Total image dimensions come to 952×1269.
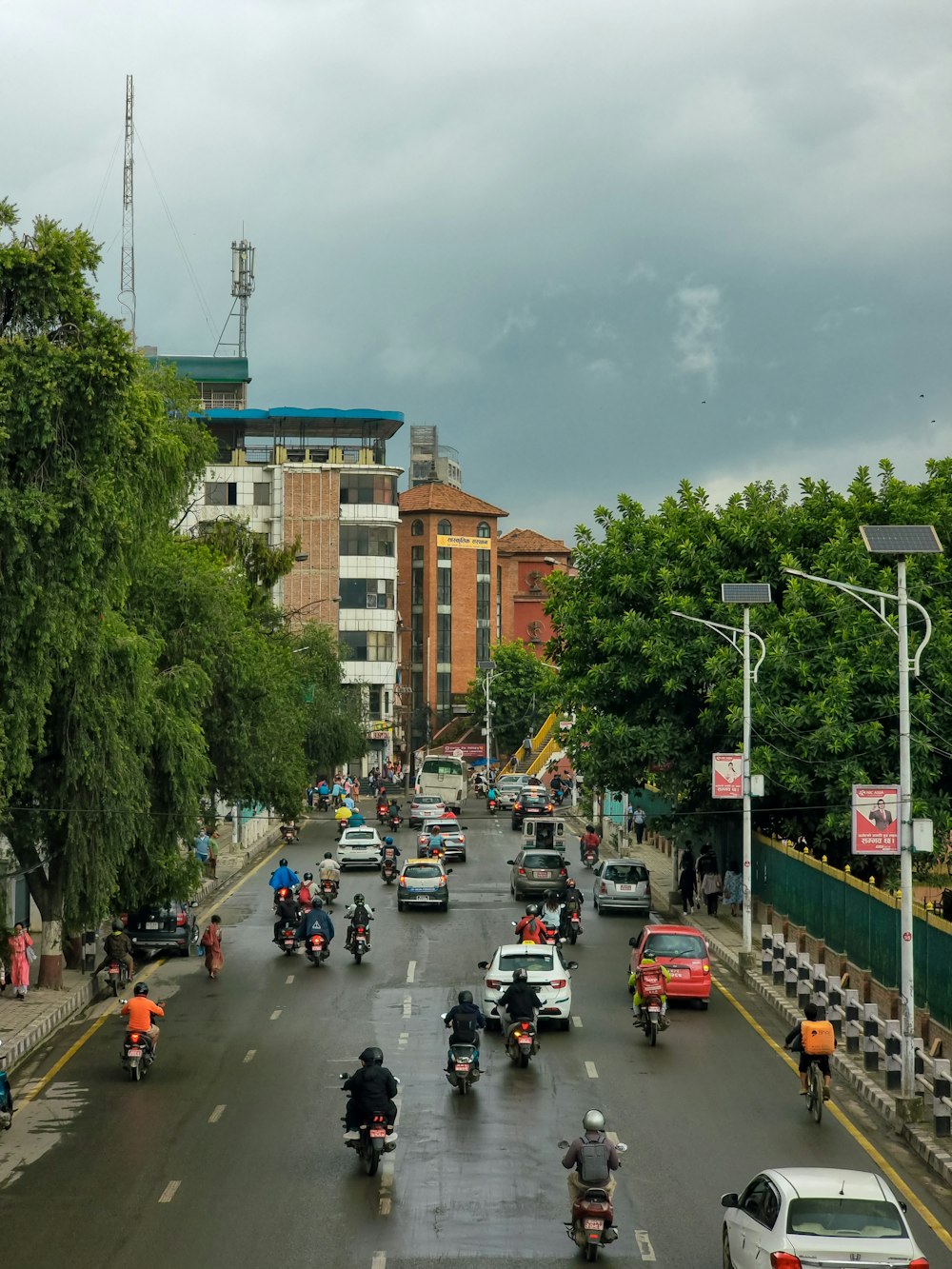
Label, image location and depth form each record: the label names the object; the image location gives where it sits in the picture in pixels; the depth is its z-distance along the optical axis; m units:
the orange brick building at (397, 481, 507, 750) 158.88
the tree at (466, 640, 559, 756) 141.50
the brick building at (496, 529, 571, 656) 176.38
